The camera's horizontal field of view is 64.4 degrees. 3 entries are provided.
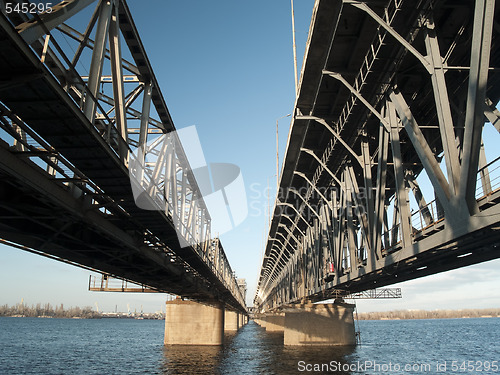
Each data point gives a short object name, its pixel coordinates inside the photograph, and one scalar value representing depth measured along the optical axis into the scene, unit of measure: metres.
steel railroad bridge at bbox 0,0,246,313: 8.50
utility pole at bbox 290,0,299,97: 24.54
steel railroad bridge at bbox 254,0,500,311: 9.82
